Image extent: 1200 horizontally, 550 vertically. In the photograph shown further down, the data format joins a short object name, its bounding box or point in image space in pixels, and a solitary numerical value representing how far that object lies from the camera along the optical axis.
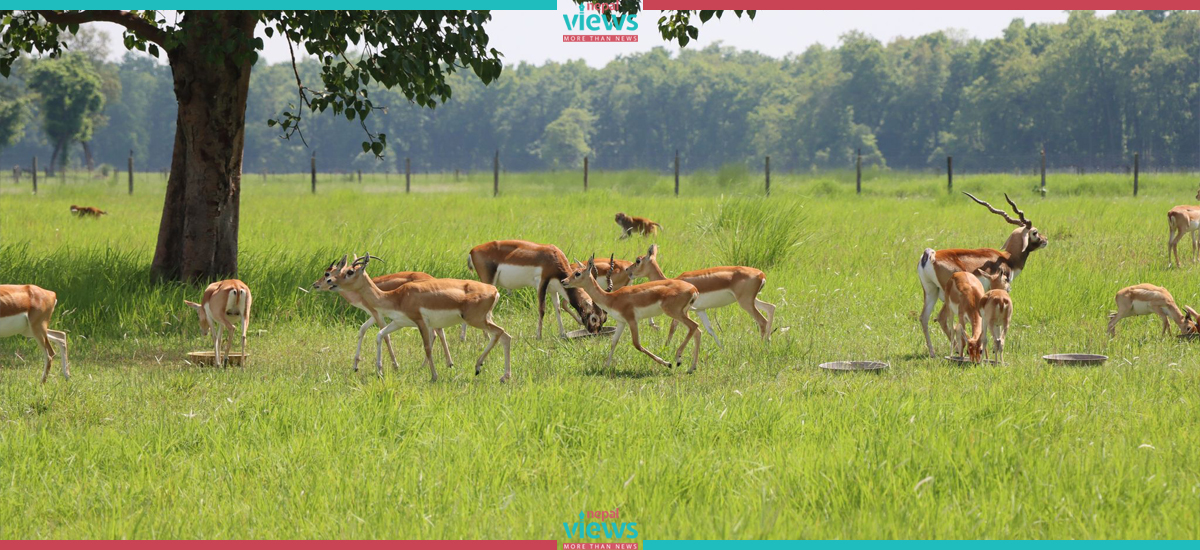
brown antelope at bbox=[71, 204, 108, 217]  47.50
